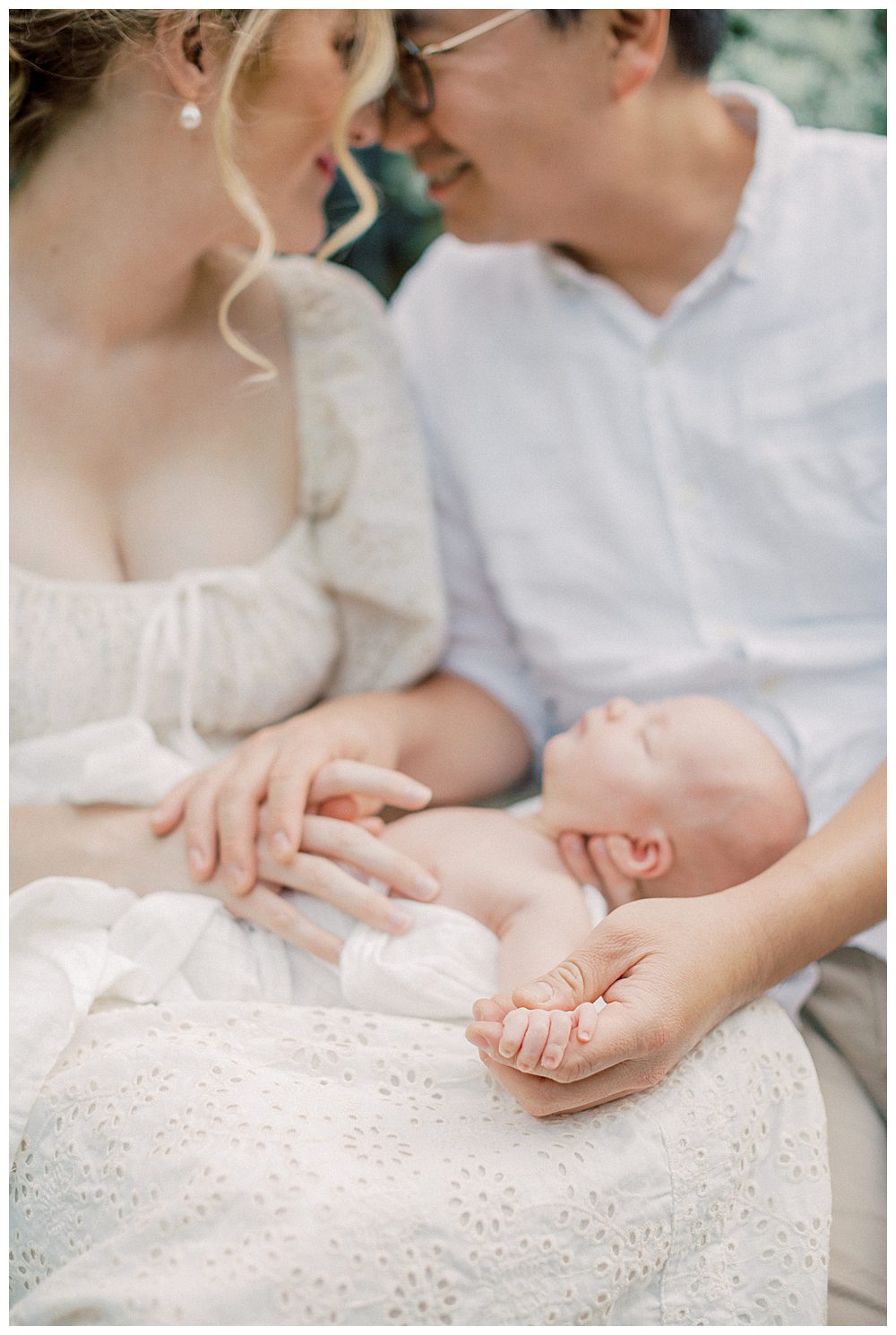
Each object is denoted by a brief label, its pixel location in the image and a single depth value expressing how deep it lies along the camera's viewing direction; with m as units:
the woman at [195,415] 1.23
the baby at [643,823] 1.20
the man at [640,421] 1.35
